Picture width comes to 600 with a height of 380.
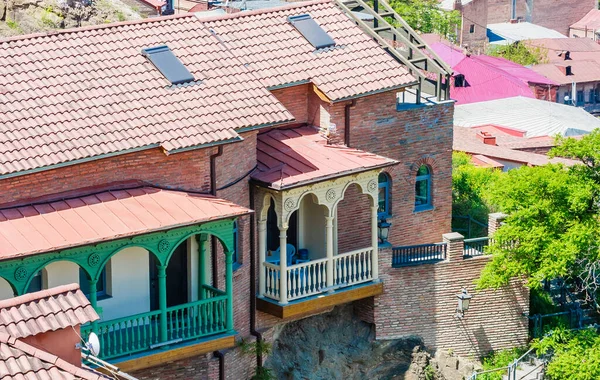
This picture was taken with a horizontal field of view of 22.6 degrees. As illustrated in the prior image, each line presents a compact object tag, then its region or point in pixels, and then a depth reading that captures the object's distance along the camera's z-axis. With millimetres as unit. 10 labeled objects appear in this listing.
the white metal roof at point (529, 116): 62312
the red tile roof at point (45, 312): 23516
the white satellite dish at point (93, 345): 25547
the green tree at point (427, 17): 92894
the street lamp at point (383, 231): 35844
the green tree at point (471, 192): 41000
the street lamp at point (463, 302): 36406
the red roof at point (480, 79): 77812
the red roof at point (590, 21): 122000
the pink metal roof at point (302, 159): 32469
